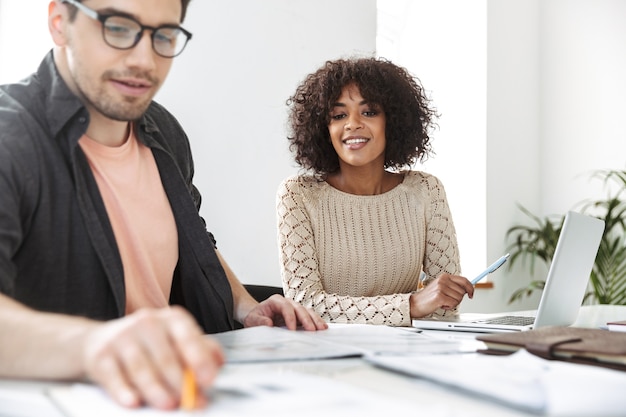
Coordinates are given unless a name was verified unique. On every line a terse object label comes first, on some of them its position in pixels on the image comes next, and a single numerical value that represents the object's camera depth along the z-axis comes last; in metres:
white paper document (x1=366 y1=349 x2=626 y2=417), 0.69
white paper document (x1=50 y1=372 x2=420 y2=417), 0.66
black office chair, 2.13
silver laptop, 1.48
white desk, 0.70
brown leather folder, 0.96
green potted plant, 4.43
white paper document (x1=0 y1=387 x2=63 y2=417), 0.69
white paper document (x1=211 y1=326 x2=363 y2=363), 0.94
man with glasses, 1.03
